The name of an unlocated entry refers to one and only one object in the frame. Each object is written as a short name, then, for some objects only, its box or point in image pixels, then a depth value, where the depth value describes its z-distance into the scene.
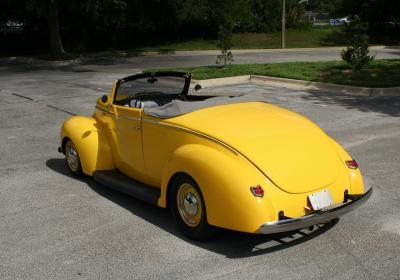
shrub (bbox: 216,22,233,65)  20.03
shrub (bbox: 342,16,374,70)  17.52
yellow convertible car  4.33
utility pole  31.61
